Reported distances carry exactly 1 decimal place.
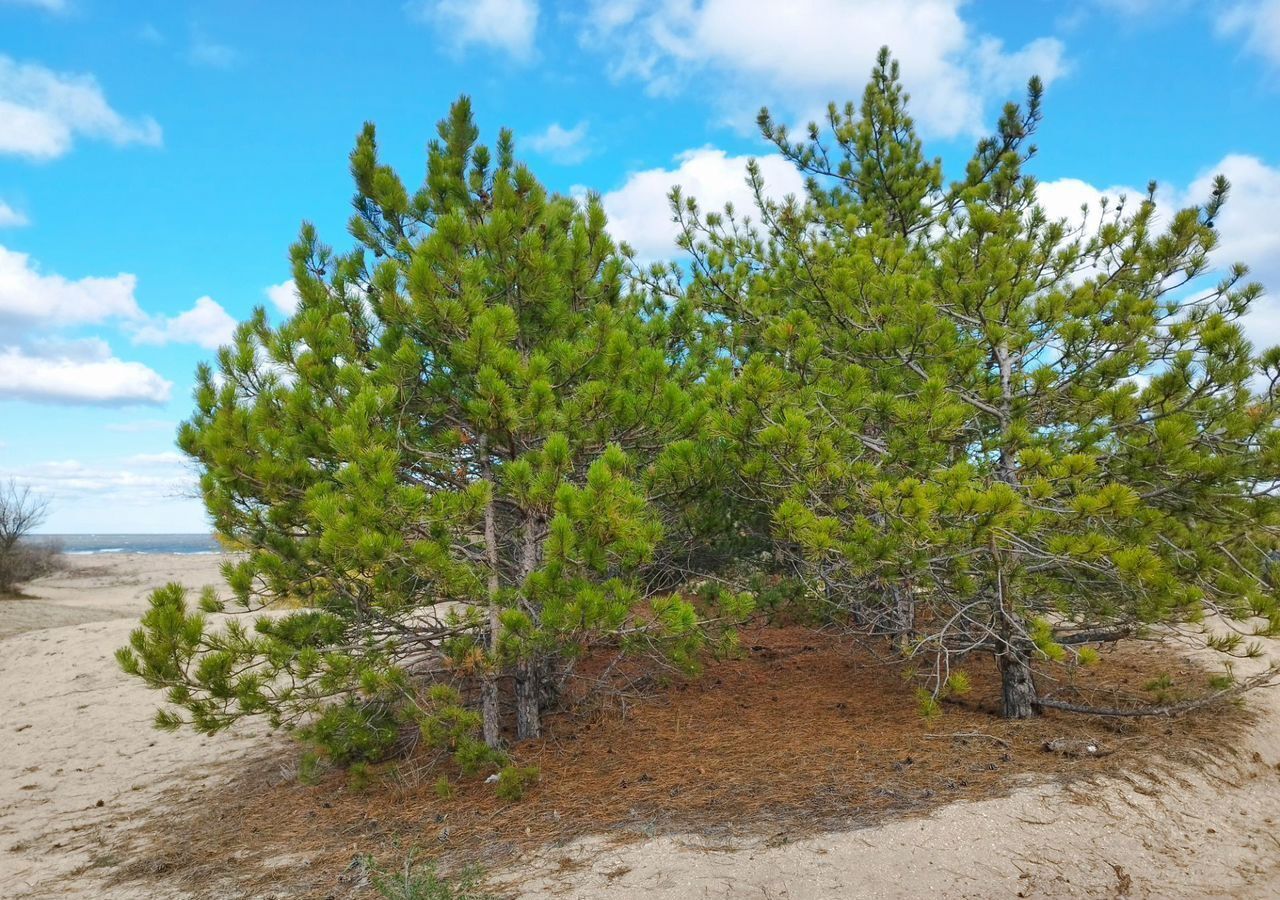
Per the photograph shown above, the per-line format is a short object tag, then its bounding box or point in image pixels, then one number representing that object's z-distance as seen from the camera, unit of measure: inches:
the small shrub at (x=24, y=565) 809.5
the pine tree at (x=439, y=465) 171.6
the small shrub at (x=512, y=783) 186.7
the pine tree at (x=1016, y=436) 176.1
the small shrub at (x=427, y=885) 129.5
